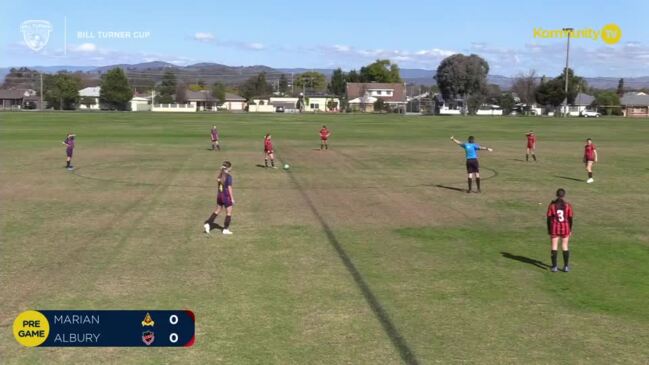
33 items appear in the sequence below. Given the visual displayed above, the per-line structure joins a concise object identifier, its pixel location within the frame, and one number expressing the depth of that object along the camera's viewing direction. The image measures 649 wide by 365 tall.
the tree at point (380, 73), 192.38
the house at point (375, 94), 165.54
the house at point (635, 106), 160.25
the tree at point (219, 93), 186.70
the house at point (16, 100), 168.14
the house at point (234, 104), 181.62
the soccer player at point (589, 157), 28.73
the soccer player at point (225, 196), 16.91
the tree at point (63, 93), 151.75
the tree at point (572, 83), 137.25
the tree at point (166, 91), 189.75
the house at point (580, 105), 141.15
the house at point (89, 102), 167.62
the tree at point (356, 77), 198.25
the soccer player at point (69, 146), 31.55
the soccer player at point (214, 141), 43.50
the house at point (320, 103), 166.88
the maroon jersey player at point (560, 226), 13.69
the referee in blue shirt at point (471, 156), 24.69
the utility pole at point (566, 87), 115.90
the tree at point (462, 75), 147.00
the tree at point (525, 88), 163.88
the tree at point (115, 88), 150.12
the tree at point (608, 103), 163.75
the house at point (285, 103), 169.91
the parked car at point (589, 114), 130.07
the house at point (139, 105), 162.25
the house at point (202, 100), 184.12
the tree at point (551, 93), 134.12
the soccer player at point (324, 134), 43.89
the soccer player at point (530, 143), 37.44
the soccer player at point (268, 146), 32.41
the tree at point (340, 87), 197.25
